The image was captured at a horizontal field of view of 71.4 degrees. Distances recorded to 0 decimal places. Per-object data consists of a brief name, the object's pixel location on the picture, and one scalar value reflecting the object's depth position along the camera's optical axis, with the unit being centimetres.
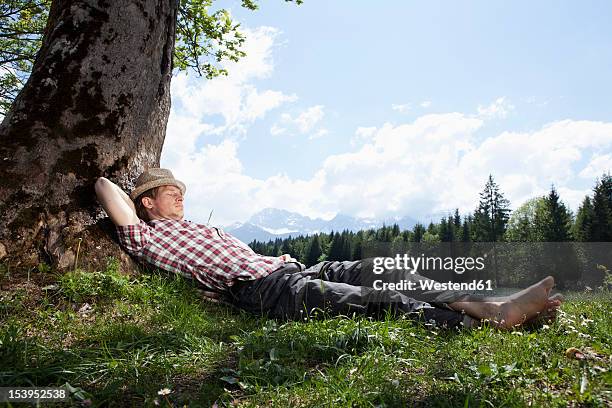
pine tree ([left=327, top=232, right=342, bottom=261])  9232
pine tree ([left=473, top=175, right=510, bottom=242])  7788
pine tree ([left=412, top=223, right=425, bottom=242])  9325
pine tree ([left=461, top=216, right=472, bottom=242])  8262
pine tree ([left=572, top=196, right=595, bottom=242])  5834
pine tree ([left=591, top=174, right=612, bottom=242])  5622
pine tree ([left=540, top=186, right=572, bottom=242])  6625
